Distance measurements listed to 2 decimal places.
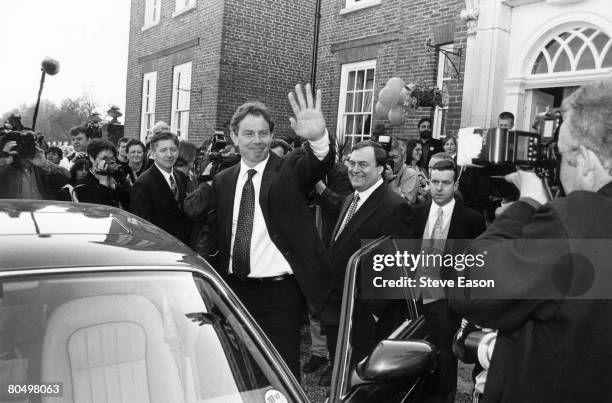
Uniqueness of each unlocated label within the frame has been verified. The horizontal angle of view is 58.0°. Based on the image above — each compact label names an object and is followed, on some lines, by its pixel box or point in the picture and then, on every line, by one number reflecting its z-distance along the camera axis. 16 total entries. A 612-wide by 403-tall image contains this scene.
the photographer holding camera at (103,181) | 4.85
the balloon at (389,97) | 8.91
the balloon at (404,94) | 8.82
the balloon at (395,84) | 8.89
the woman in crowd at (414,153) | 7.48
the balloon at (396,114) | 9.05
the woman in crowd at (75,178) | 4.90
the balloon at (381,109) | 9.15
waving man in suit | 3.27
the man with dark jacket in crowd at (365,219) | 3.20
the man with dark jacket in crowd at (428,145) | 7.66
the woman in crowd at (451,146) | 6.93
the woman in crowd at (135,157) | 6.00
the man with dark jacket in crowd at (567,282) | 1.49
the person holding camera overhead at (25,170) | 4.66
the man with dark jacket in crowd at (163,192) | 4.30
